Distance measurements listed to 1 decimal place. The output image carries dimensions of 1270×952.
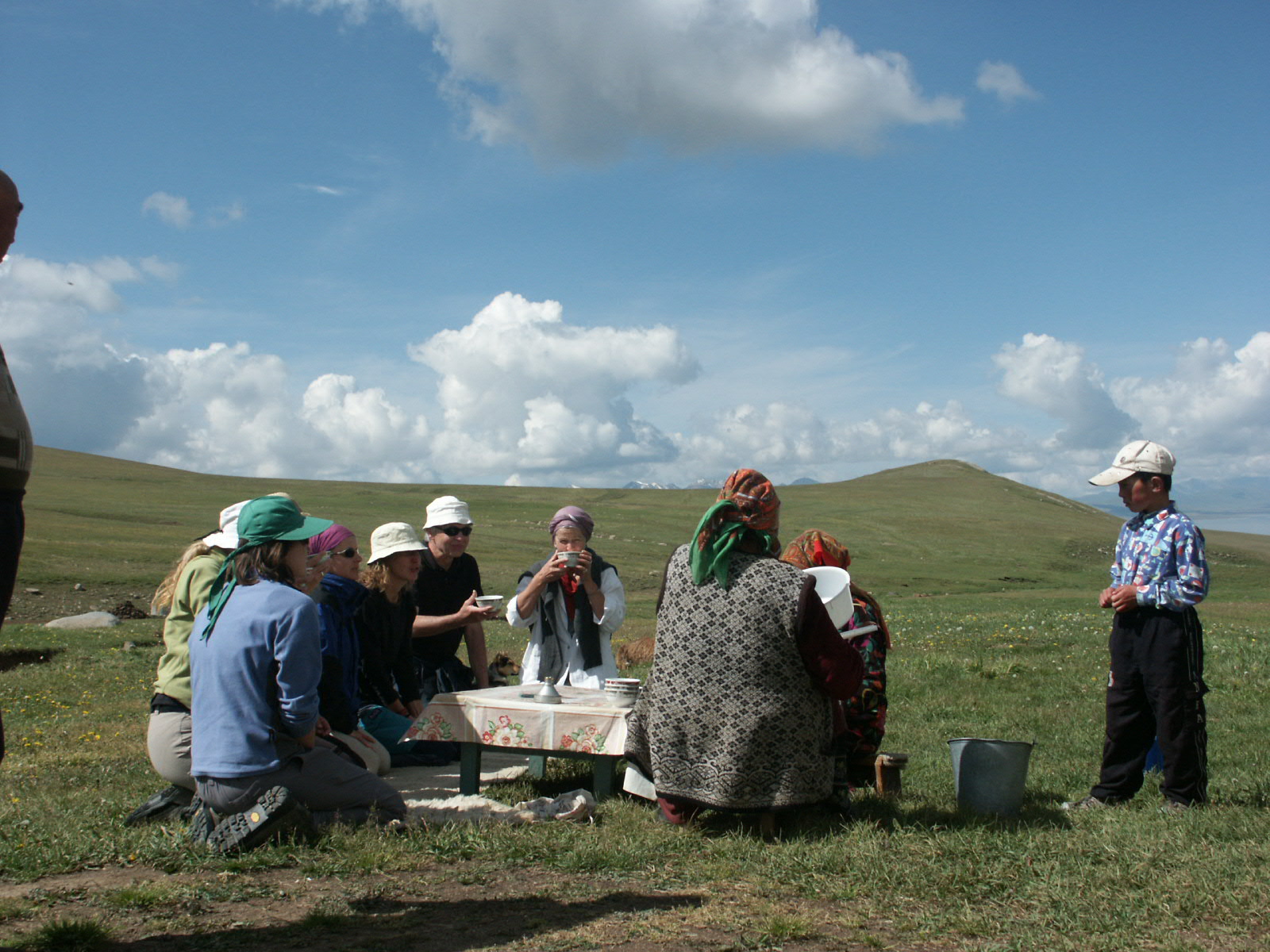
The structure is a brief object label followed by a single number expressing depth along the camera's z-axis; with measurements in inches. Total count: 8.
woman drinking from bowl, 312.2
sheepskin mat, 239.9
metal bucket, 241.1
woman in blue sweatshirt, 207.2
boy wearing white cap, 235.9
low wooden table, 253.6
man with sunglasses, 343.6
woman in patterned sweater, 217.9
